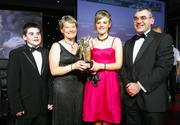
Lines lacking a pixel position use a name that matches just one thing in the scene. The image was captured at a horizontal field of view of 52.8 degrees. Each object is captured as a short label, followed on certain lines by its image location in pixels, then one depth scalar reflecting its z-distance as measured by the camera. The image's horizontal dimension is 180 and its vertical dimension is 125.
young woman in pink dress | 1.82
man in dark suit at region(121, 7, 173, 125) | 1.79
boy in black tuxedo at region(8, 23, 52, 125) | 1.79
